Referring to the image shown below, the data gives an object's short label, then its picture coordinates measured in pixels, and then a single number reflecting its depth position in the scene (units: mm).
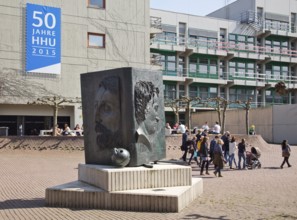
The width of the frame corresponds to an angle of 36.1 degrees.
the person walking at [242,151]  19422
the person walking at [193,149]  20719
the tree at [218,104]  34050
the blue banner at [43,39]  33031
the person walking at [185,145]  21156
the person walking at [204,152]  17266
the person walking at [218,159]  16453
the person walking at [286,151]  20156
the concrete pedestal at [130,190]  9523
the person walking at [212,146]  17123
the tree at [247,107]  32144
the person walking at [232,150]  19841
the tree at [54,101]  28931
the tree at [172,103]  37069
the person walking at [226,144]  20397
